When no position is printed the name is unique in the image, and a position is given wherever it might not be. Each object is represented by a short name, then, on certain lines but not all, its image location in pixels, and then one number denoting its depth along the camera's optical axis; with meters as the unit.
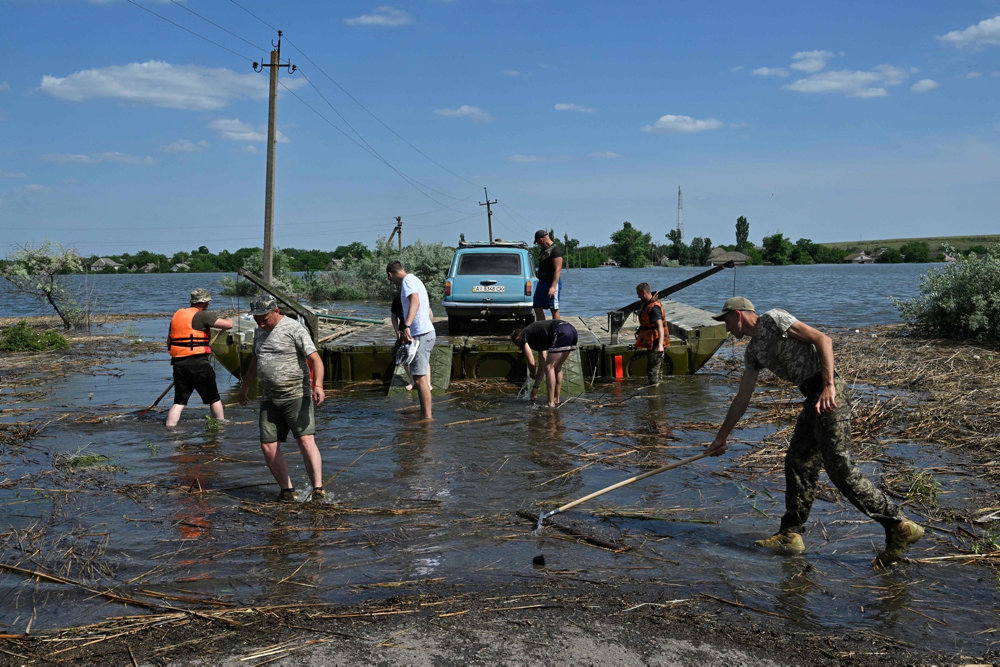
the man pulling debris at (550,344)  10.88
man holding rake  5.17
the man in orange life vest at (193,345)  9.65
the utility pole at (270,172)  23.39
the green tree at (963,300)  17.50
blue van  16.69
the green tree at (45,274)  27.83
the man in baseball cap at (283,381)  6.49
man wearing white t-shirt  9.76
